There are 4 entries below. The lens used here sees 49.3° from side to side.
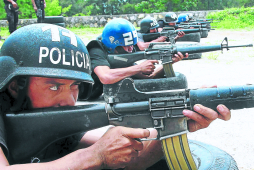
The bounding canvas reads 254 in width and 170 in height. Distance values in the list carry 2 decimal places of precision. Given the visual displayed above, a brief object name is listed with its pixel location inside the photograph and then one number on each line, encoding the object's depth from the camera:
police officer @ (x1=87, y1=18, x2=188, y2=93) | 3.69
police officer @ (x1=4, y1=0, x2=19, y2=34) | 9.23
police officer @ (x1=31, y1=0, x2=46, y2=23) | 9.48
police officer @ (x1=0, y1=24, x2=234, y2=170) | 1.45
